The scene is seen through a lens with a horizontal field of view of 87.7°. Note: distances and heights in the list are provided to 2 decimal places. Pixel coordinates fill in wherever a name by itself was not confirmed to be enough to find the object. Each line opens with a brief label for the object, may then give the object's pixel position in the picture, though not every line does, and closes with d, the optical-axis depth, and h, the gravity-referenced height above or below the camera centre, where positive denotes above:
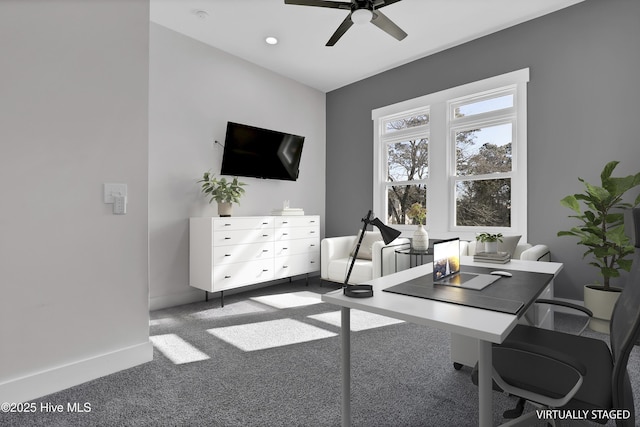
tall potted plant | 2.89 -0.21
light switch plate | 2.24 +0.14
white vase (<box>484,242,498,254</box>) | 2.40 -0.26
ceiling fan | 2.69 +1.68
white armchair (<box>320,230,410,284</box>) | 4.10 -0.62
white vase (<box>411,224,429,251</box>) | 4.02 -0.34
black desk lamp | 1.47 -0.13
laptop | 1.66 -0.32
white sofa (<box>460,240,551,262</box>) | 3.04 -0.40
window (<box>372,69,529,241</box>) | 3.94 +0.72
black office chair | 1.06 -0.60
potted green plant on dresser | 3.99 +0.24
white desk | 1.11 -0.38
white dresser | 3.72 -0.47
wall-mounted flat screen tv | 4.40 +0.84
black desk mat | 1.33 -0.37
